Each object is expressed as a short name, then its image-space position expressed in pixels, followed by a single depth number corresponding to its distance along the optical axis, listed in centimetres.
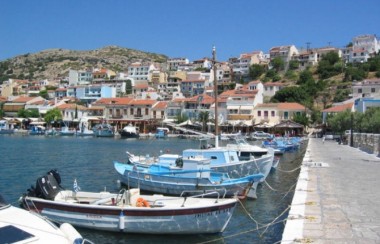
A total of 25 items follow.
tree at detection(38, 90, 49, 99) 13850
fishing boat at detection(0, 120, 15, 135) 10412
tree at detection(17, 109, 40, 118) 11238
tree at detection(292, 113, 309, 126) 8581
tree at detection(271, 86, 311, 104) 10006
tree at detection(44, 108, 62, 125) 10550
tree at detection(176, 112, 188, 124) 9469
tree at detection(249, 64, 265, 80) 13150
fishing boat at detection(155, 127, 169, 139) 8934
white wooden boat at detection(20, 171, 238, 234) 1309
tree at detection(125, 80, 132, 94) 13545
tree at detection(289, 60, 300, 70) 13062
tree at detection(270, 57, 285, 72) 13200
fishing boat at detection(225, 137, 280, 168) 3125
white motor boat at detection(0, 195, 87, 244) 718
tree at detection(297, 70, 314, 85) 11391
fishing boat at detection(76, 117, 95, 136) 9344
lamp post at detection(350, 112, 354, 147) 4985
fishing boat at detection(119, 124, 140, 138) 8885
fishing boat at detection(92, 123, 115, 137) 9138
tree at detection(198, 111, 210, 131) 8864
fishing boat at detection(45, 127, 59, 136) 9656
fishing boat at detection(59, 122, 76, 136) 9475
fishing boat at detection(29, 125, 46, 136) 9759
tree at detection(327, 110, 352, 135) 6564
